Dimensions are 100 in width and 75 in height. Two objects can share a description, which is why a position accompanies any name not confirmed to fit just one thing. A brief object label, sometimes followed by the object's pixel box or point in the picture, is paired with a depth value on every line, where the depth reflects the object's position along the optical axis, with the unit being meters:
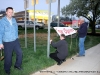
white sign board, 4.34
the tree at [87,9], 12.24
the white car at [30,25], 17.16
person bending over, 3.55
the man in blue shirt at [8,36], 2.73
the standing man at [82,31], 4.37
